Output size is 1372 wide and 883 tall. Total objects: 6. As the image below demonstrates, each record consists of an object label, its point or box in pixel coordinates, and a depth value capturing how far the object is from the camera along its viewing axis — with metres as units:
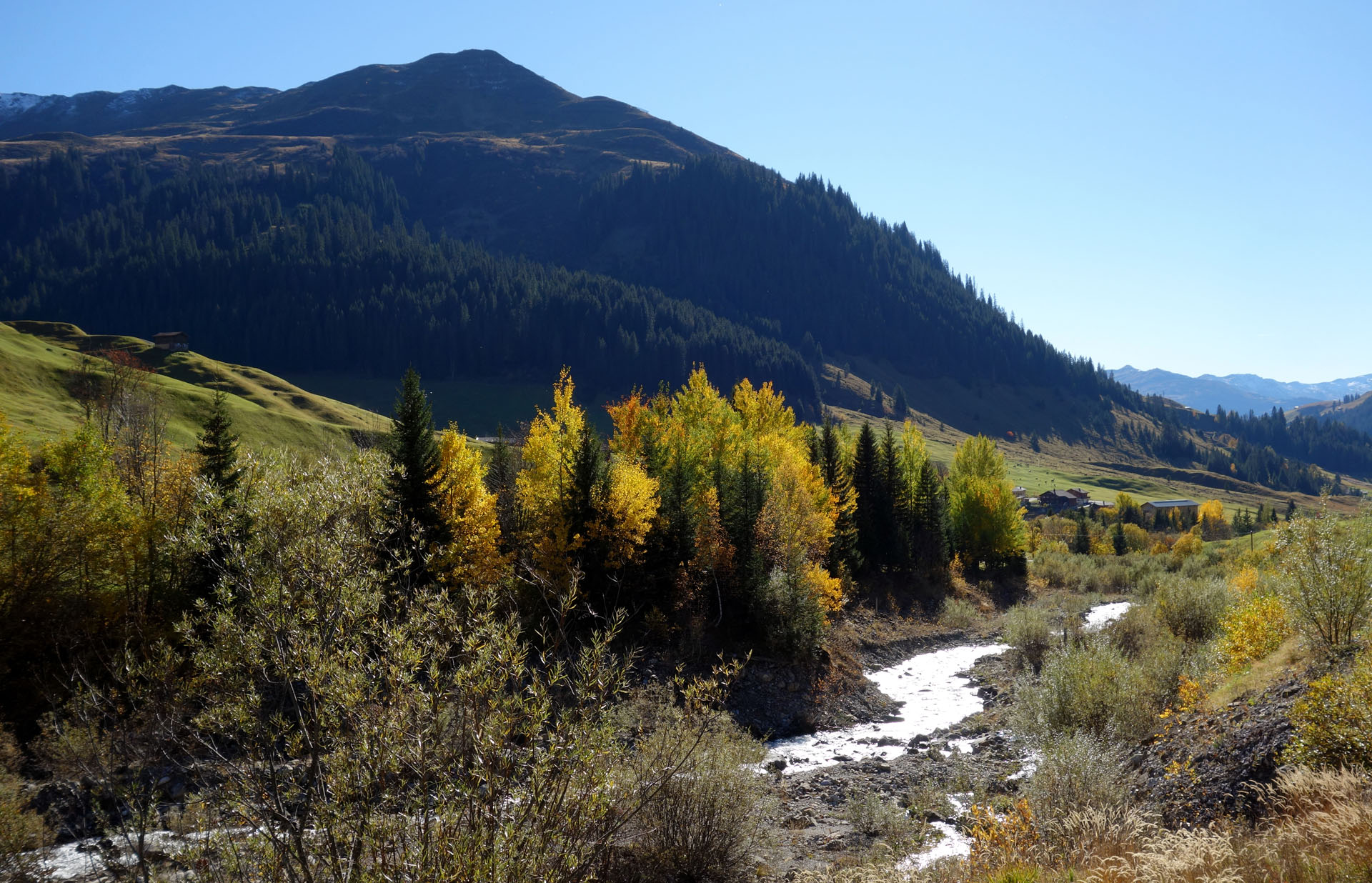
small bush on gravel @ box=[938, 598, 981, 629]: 53.59
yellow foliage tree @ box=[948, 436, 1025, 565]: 69.31
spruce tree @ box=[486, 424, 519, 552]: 41.41
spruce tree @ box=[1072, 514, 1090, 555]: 104.25
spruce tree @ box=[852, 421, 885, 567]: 58.38
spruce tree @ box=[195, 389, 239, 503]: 31.69
